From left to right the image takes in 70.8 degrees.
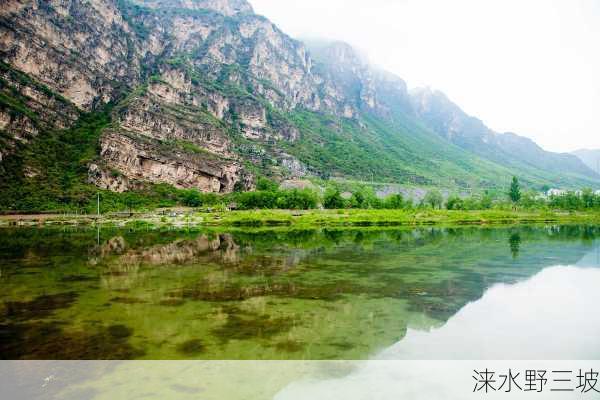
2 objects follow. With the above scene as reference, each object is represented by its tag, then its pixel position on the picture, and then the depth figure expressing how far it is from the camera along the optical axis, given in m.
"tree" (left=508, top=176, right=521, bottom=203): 136.25
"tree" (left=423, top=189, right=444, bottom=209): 129.98
